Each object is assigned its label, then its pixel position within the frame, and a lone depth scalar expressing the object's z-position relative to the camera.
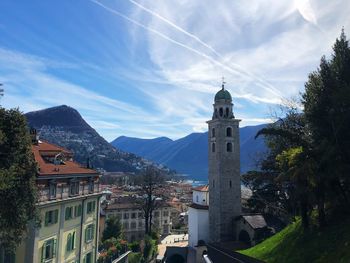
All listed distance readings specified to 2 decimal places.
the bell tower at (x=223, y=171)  51.94
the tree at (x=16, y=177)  17.00
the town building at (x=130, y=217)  78.00
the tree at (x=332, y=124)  19.00
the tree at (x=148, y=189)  57.25
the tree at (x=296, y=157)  19.44
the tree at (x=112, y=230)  53.50
